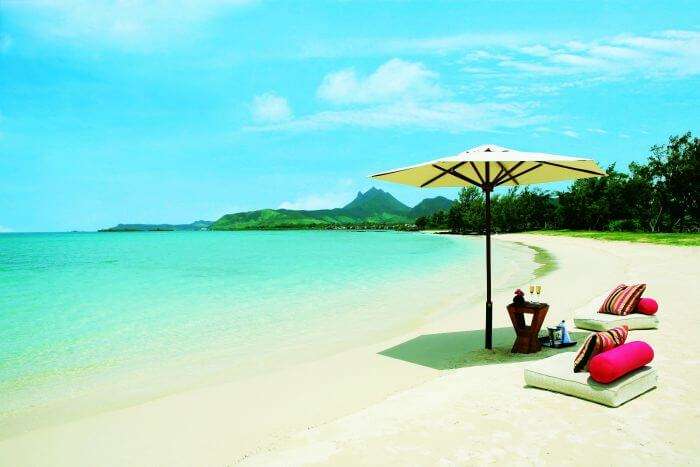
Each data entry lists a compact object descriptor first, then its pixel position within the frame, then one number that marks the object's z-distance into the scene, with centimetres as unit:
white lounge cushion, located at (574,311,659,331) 835
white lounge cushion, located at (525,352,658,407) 491
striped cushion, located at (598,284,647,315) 869
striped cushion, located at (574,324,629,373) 515
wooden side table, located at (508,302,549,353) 696
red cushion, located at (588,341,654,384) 493
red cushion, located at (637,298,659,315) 862
